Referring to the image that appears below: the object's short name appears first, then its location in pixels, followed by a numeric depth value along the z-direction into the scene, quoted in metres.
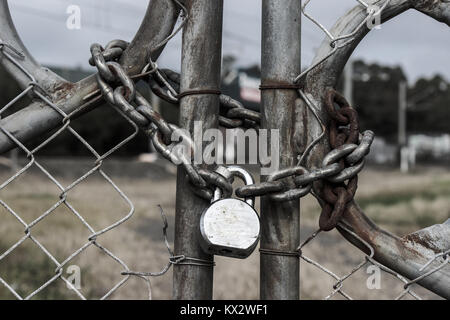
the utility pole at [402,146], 23.50
